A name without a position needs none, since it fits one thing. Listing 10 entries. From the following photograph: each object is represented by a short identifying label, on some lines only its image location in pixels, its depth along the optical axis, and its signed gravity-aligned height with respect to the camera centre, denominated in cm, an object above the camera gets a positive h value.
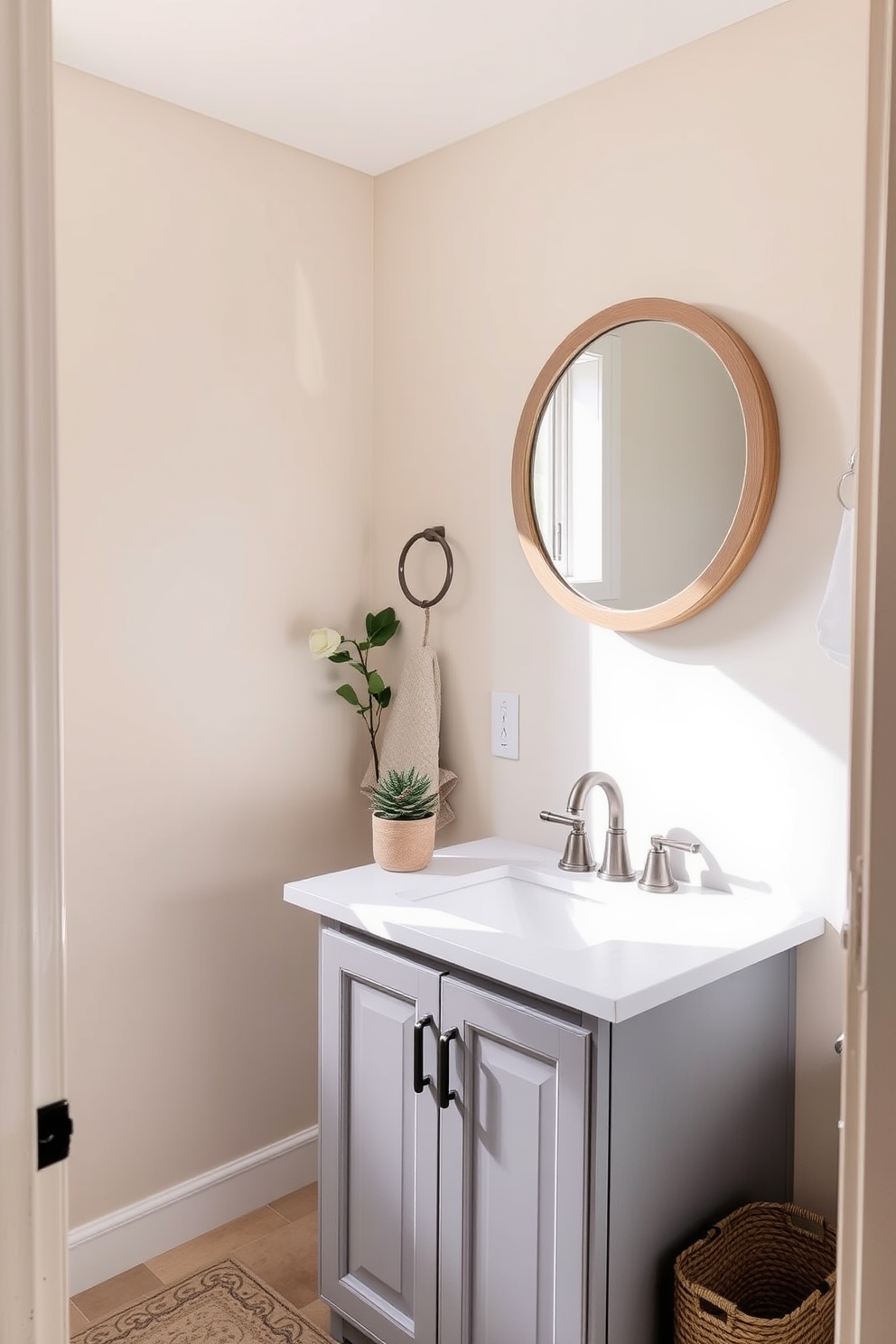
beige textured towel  237 -23
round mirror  181 +30
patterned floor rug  195 -134
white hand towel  155 +2
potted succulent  205 -40
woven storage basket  148 -100
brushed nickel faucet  197 -38
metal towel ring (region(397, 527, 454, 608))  235 +17
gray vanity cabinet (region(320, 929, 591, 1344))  152 -87
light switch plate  226 -22
